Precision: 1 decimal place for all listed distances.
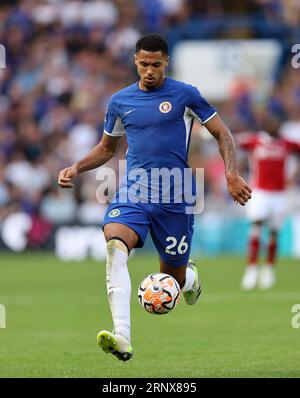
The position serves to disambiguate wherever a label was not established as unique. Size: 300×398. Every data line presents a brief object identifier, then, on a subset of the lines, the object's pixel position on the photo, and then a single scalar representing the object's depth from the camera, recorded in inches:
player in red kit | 1380.4
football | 698.2
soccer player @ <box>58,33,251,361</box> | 696.4
